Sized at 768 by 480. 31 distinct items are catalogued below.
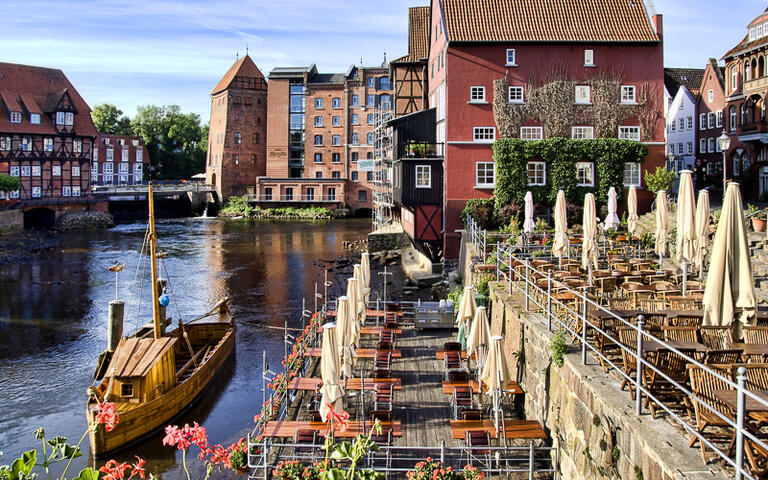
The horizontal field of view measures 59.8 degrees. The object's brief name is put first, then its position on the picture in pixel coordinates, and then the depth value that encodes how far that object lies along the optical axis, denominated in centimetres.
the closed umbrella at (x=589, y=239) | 1541
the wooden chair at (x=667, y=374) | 788
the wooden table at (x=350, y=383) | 1407
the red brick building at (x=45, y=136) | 6231
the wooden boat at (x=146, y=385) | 1559
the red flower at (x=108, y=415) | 529
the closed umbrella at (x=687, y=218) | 1227
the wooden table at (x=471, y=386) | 1335
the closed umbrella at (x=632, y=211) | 2177
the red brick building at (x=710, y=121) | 4531
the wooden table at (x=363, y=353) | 1686
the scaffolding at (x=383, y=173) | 4701
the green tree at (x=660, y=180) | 3102
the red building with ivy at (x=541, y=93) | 3294
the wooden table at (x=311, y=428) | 1194
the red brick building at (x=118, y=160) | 9481
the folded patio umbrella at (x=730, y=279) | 773
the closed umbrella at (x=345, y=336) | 1323
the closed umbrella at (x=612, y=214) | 2391
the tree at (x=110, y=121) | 10538
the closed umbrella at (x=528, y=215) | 2417
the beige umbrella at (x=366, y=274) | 2038
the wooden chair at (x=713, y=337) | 960
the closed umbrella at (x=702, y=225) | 1225
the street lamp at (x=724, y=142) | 2191
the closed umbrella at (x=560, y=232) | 1717
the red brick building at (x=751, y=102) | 3556
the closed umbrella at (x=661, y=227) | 1614
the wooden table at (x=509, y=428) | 1120
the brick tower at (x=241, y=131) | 8344
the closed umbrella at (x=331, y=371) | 1174
